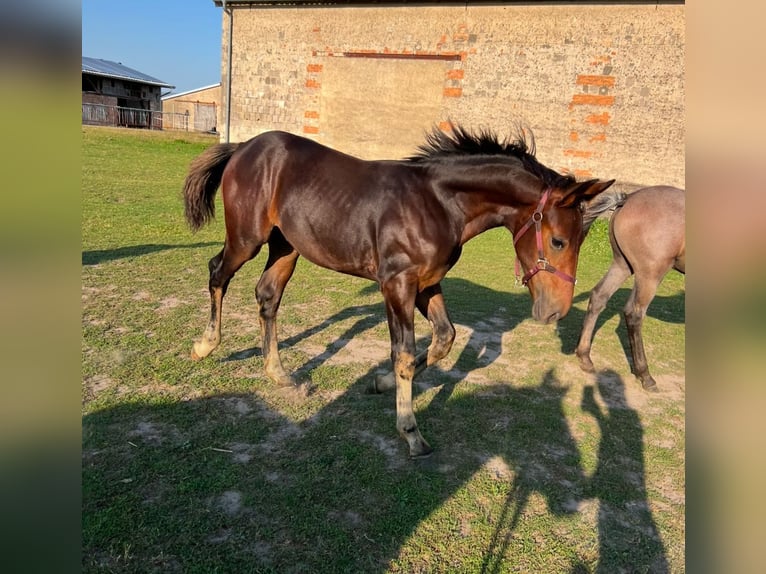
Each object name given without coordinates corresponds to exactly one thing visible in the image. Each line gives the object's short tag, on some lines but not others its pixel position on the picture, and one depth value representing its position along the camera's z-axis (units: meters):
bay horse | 3.09
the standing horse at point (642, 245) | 4.45
